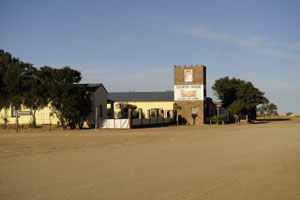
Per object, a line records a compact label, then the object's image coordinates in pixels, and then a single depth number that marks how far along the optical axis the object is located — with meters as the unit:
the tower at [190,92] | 54.15
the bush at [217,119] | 55.10
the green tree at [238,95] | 61.61
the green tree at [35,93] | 38.59
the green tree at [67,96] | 37.00
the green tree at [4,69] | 40.97
